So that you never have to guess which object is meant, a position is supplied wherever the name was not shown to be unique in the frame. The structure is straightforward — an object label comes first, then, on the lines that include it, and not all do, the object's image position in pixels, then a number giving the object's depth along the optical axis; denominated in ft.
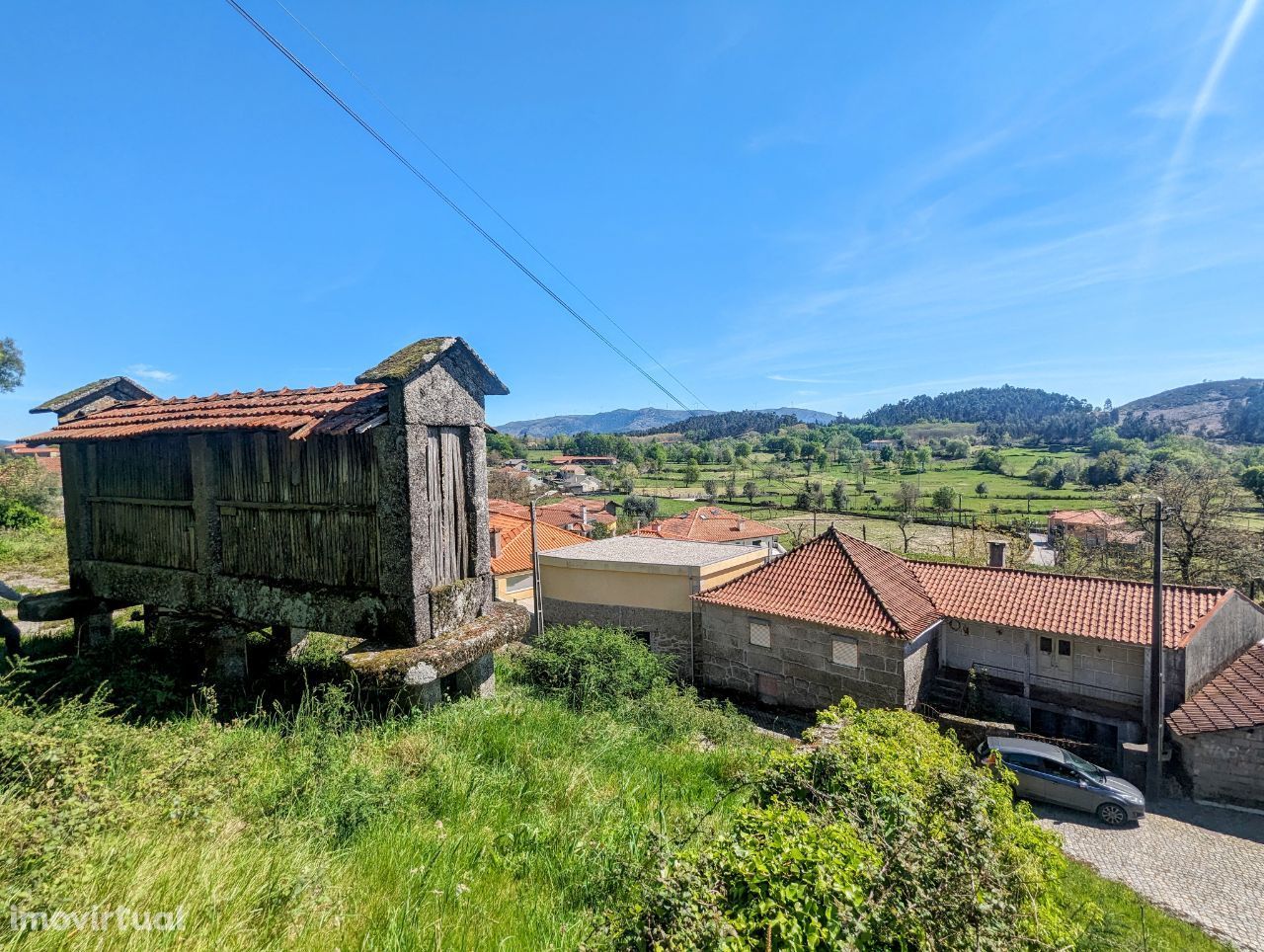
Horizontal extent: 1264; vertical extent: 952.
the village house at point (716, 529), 122.01
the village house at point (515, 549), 76.59
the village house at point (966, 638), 45.21
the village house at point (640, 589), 53.78
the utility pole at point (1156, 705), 41.14
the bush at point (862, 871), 7.64
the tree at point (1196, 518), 75.72
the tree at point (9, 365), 73.41
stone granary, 17.57
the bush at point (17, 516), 65.98
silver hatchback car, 36.50
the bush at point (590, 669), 29.76
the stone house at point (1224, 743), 38.99
